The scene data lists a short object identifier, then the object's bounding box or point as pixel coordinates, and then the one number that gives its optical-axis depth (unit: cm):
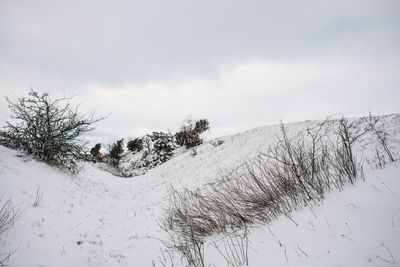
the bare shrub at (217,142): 1379
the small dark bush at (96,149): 3672
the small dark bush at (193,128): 2925
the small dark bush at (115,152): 3128
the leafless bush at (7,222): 239
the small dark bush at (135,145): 3921
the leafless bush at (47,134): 667
